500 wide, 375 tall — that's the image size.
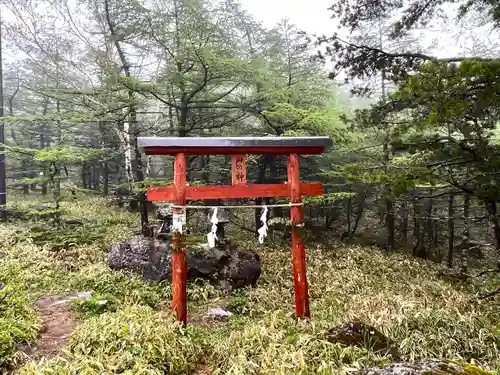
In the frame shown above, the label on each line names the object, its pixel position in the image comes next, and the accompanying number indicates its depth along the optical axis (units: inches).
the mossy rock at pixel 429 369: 130.5
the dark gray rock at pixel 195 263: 354.9
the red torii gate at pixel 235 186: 229.9
